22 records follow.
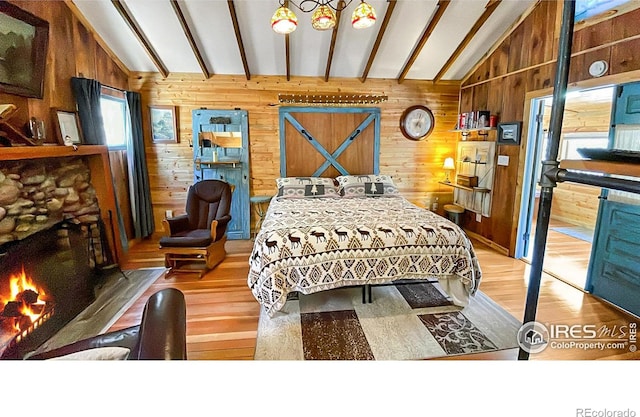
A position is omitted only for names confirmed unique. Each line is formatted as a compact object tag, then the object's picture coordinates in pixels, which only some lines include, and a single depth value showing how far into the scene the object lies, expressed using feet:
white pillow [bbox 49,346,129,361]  3.35
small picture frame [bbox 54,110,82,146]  10.71
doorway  13.07
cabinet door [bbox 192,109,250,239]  16.65
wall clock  17.95
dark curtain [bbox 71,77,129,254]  11.84
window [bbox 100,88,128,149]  14.24
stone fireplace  7.85
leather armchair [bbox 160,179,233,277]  12.19
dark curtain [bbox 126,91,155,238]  15.35
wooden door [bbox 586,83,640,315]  9.31
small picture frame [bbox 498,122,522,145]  13.66
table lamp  18.07
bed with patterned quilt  9.20
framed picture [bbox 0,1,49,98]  8.20
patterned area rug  7.85
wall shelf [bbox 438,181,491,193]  15.88
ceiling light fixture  8.49
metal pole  2.74
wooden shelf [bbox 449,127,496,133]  15.10
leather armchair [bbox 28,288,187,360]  3.91
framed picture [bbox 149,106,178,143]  16.48
